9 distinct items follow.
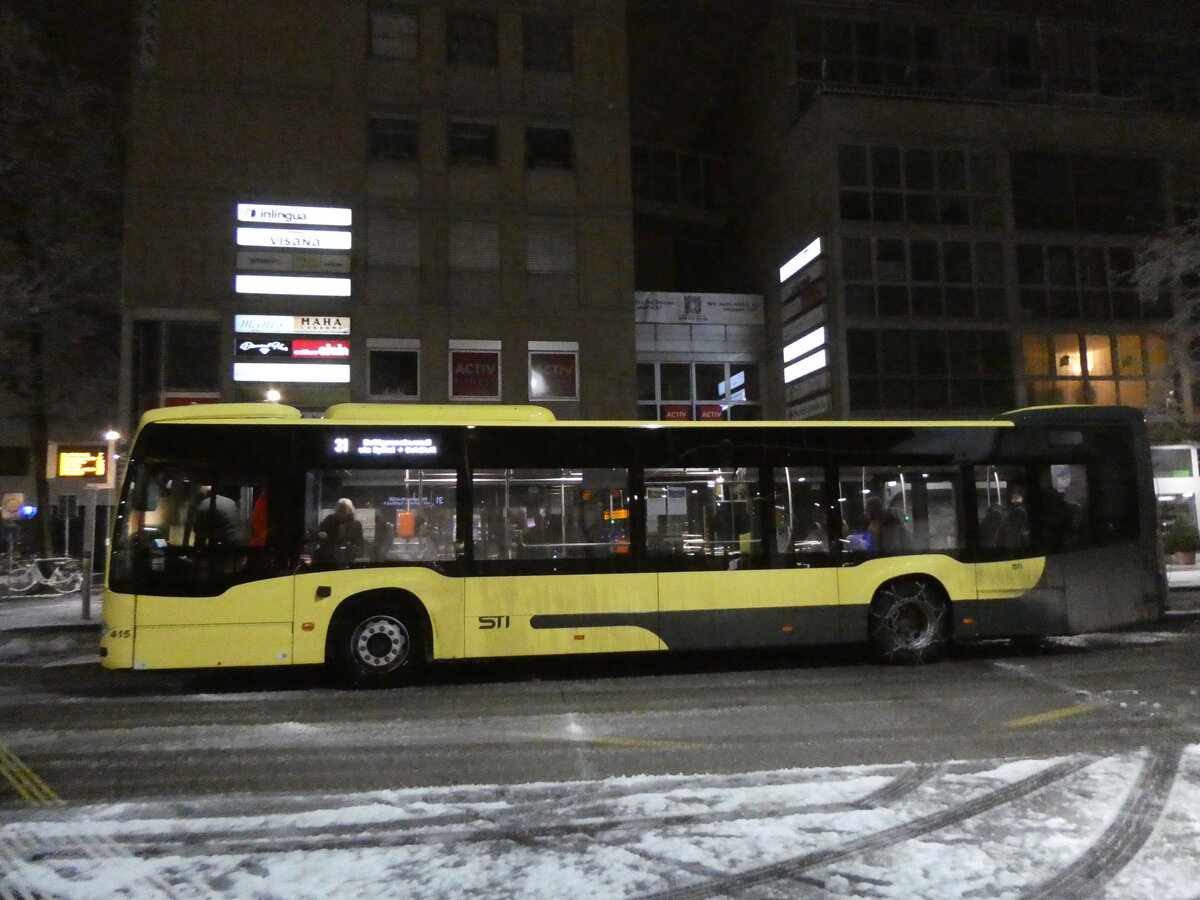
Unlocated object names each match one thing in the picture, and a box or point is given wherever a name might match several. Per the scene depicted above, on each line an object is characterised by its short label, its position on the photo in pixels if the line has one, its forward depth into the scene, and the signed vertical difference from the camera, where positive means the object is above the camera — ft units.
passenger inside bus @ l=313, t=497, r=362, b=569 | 30.50 -0.15
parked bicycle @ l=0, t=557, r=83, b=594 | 70.90 -3.02
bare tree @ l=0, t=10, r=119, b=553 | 69.51 +26.75
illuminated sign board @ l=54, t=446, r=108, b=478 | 61.57 +5.31
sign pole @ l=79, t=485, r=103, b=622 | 50.96 -1.09
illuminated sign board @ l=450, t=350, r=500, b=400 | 86.02 +15.38
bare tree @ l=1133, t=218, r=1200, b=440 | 62.03 +17.04
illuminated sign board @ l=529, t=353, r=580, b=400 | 87.51 +15.35
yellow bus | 29.99 -0.26
